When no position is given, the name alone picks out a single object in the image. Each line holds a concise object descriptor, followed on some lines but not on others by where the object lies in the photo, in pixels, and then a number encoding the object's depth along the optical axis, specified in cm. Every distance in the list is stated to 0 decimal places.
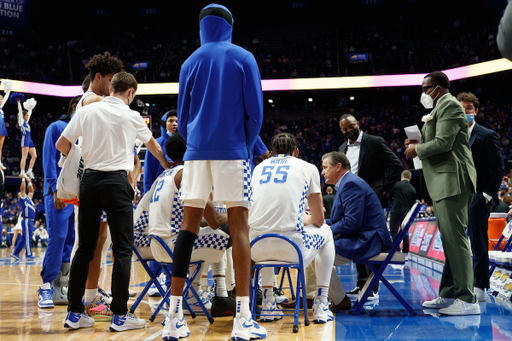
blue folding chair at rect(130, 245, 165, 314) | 345
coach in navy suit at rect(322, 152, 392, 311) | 364
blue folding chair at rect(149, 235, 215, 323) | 321
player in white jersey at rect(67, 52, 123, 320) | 348
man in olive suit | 355
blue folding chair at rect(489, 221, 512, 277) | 447
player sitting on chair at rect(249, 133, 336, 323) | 314
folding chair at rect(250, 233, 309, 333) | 300
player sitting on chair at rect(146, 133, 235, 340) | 328
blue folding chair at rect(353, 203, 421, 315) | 355
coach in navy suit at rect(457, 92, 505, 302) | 421
